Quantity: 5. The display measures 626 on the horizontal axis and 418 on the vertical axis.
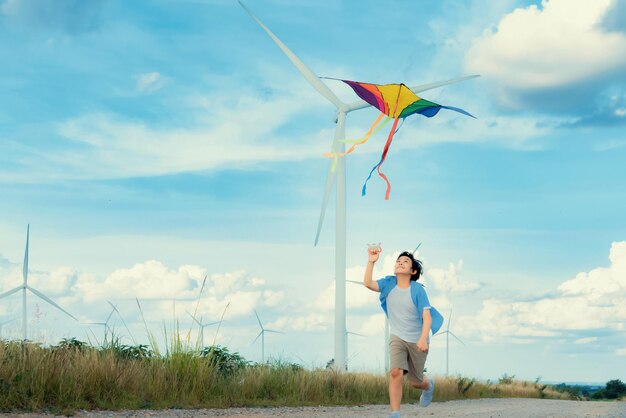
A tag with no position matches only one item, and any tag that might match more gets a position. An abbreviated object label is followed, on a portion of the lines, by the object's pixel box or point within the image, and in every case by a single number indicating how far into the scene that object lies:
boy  12.70
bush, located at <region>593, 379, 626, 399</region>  50.31
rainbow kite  20.47
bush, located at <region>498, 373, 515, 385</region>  38.28
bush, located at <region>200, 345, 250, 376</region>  21.78
